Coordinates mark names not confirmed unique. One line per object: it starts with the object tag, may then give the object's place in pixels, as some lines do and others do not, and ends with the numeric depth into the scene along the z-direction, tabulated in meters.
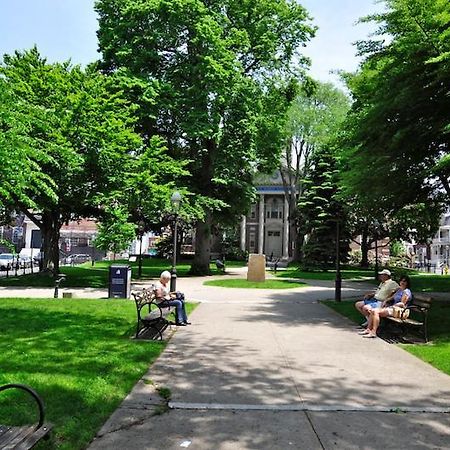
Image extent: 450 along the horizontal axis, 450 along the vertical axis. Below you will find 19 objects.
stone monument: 25.38
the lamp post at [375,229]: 40.00
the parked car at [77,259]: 48.47
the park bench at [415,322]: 10.11
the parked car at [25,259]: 39.31
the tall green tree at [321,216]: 41.06
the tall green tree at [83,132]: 21.02
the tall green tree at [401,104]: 11.87
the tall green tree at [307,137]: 44.38
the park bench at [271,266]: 44.71
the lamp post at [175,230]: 16.42
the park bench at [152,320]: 9.73
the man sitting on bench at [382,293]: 11.29
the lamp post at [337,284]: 17.25
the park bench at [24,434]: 3.64
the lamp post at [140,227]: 26.61
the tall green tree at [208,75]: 26.78
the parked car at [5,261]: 35.84
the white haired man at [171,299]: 11.05
